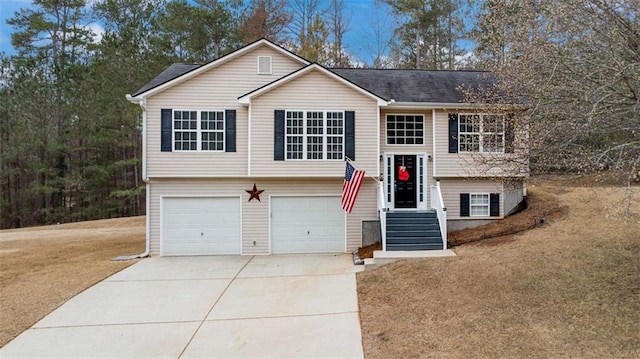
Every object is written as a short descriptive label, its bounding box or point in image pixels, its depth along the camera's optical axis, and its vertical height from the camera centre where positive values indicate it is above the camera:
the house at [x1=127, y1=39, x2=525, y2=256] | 11.92 +0.94
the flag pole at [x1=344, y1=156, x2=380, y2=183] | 11.78 +0.73
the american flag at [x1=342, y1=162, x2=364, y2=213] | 10.30 +0.03
